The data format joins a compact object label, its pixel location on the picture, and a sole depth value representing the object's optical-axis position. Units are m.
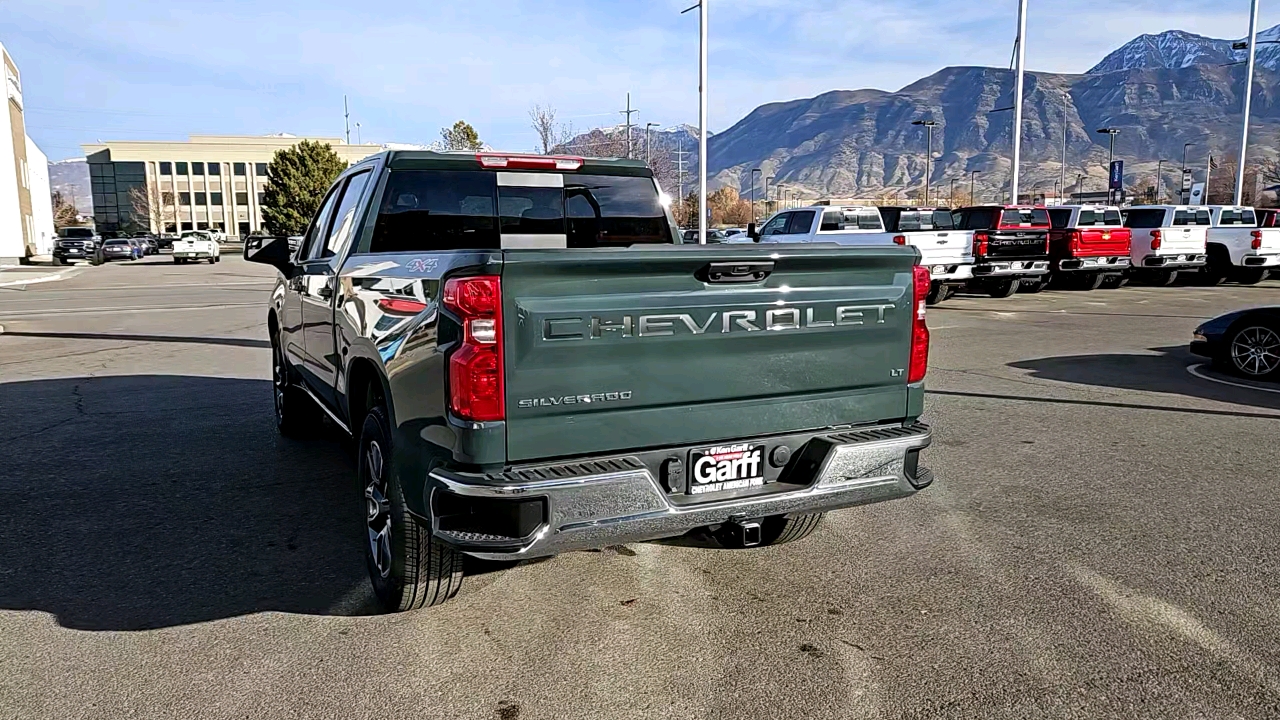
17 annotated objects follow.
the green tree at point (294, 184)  70.06
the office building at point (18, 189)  54.16
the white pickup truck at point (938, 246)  18.38
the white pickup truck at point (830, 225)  18.52
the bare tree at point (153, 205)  100.88
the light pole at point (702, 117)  25.42
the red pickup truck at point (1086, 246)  21.84
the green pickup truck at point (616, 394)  3.23
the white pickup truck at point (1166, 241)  22.83
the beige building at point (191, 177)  110.75
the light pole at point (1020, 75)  28.27
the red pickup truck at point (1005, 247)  19.73
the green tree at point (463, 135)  48.53
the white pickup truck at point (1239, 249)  23.28
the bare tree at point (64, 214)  104.44
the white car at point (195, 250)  47.84
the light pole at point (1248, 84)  33.75
